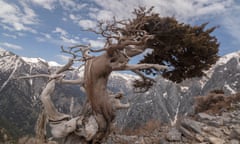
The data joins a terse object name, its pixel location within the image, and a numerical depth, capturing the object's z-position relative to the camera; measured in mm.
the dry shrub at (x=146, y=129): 15991
